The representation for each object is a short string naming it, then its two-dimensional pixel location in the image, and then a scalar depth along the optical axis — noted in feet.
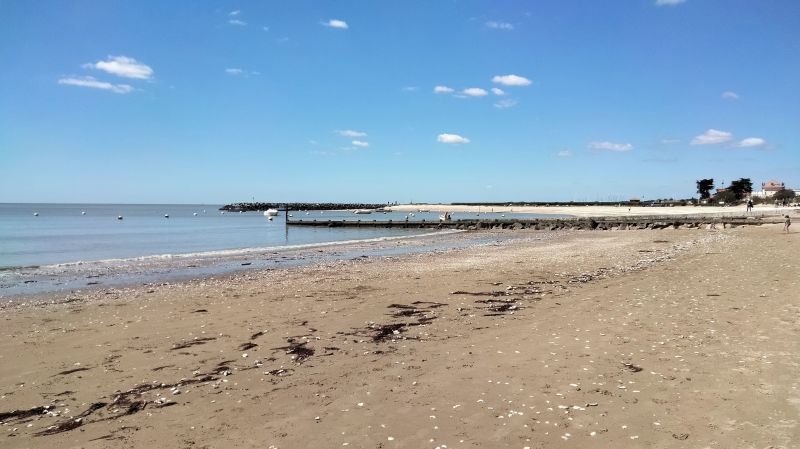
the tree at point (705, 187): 522.88
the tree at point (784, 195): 397.90
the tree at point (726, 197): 435.41
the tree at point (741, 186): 467.93
